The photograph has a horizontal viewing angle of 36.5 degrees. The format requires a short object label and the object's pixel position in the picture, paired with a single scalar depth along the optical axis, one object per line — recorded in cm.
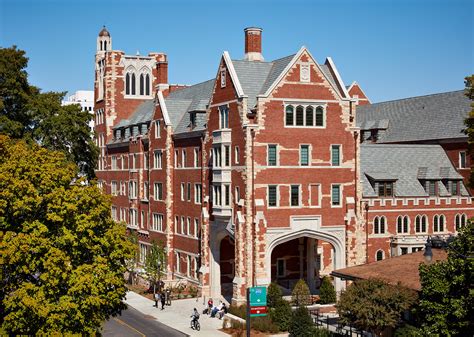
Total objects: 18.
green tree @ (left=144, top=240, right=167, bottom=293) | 6500
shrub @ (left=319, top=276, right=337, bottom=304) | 5516
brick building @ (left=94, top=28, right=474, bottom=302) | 5441
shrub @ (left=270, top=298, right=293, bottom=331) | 4744
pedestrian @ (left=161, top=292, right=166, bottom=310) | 5707
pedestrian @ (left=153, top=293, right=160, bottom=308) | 5890
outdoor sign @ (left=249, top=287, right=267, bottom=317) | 4147
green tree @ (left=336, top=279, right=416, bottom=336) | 3716
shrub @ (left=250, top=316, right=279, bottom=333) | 4725
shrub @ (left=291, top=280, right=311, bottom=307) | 5228
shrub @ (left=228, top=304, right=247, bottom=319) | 5162
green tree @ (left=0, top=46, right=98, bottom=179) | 5884
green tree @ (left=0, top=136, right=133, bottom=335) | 3123
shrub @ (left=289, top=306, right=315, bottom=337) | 4269
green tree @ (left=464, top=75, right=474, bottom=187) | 5344
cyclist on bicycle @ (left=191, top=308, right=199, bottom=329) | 4897
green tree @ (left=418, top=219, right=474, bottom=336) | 3241
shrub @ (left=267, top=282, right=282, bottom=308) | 5109
